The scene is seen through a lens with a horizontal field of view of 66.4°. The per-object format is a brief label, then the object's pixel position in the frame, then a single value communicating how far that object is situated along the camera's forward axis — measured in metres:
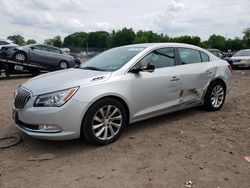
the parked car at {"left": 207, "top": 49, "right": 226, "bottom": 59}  12.14
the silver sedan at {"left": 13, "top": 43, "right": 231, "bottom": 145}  2.65
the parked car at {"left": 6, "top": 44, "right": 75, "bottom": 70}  9.09
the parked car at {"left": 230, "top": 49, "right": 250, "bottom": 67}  11.79
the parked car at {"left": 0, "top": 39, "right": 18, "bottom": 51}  11.73
